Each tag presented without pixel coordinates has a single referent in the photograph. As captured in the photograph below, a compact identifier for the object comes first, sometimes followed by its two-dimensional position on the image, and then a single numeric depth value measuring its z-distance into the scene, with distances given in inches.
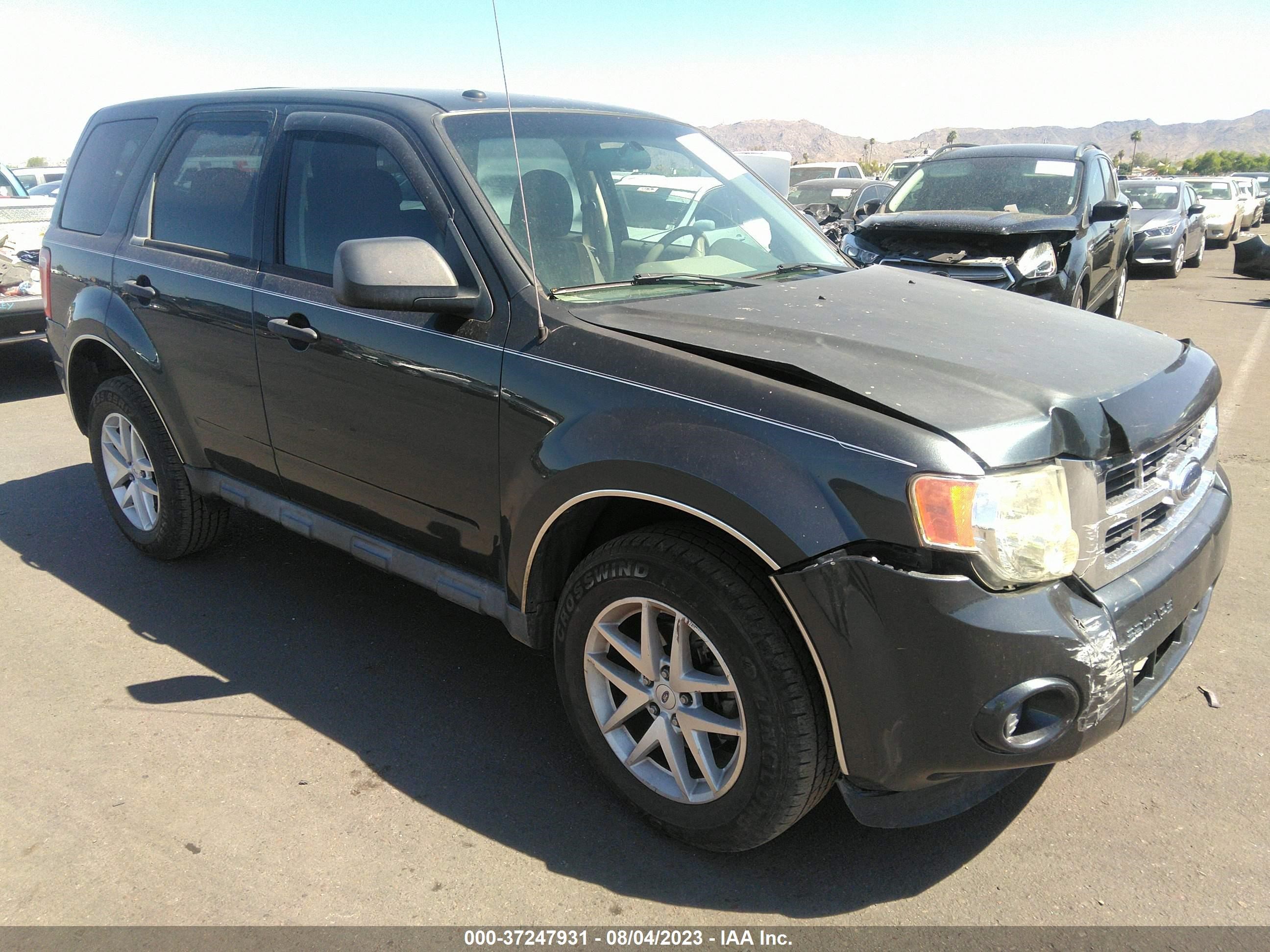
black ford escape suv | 84.3
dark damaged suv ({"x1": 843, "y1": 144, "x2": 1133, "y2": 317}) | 279.3
